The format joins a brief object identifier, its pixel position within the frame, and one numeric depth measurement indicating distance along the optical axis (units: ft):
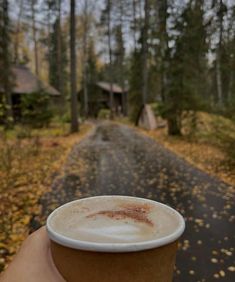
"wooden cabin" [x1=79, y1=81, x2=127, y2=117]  114.73
